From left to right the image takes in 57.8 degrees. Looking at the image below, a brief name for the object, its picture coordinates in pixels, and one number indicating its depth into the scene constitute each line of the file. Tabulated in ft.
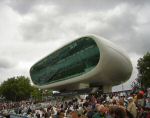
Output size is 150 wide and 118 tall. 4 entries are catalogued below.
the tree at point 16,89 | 141.71
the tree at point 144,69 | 86.91
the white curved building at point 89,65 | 73.83
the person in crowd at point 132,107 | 14.76
